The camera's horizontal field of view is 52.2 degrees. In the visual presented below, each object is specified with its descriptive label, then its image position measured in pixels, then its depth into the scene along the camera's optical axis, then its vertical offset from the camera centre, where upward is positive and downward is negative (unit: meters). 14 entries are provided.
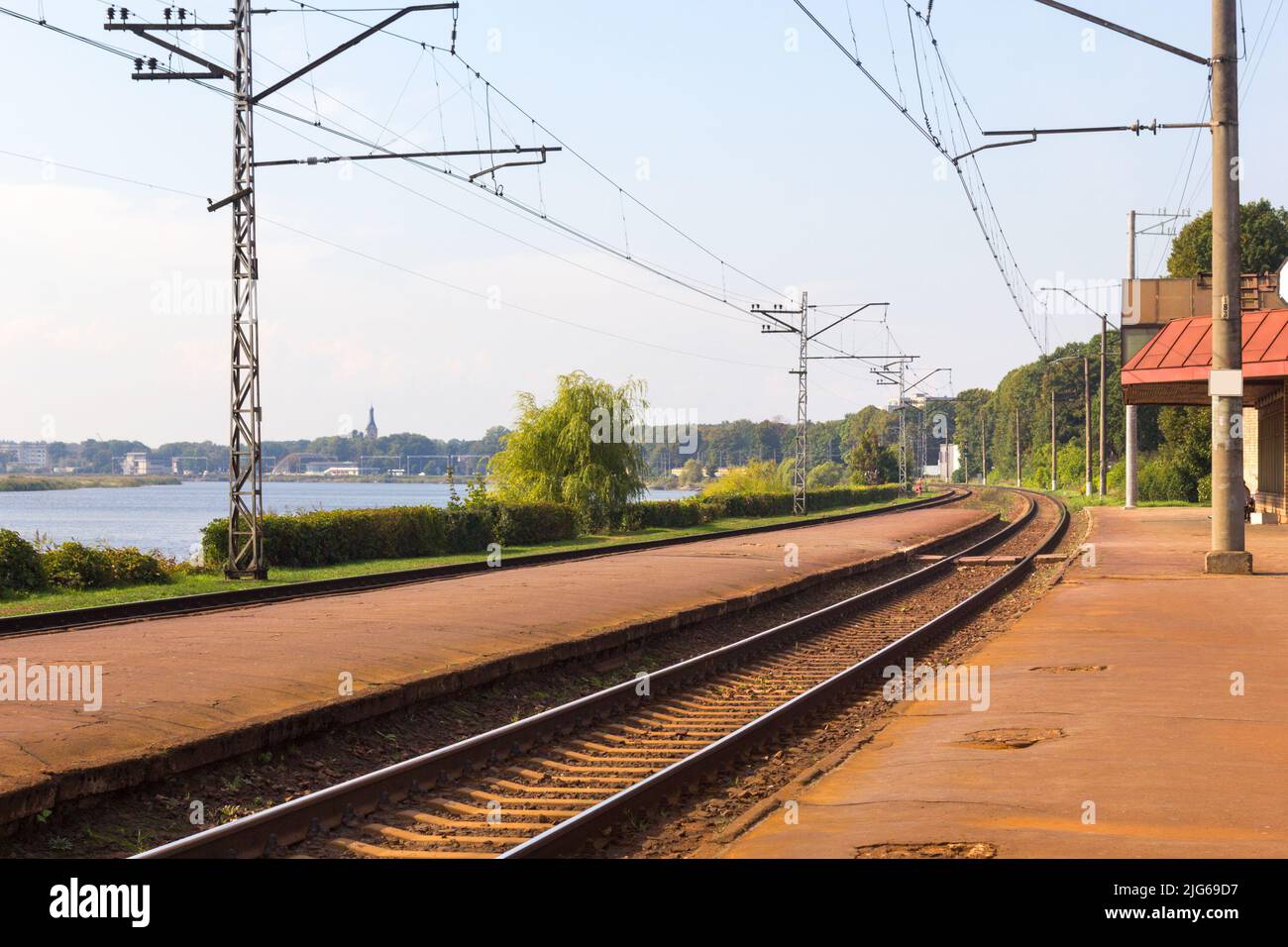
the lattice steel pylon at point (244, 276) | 22.33 +3.40
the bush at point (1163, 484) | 65.81 -0.89
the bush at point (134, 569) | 23.41 -1.71
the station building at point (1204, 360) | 35.03 +2.99
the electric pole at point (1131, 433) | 55.44 +1.46
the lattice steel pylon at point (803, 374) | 56.66 +4.09
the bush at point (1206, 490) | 60.84 -1.10
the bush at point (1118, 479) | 75.82 -0.78
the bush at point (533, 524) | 39.34 -1.67
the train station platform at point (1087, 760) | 7.23 -2.09
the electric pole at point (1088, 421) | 76.70 +2.79
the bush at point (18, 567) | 21.47 -1.52
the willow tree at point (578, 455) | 49.38 +0.63
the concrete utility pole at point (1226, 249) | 21.84 +3.66
